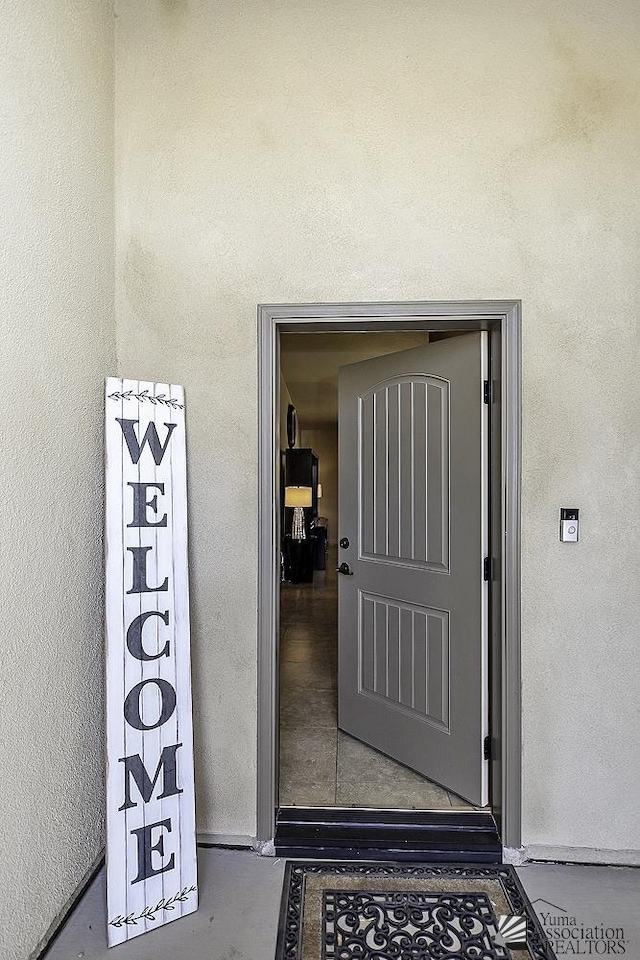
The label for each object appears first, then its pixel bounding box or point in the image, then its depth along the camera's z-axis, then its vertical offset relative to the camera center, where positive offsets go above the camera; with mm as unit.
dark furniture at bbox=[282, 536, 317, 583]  9305 -984
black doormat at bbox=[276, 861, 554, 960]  1837 -1382
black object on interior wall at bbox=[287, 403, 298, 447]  7816 +954
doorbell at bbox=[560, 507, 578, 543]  2281 -112
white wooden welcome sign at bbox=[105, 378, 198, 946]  1939 -603
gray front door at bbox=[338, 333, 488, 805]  2572 -301
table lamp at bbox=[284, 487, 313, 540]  8164 -6
